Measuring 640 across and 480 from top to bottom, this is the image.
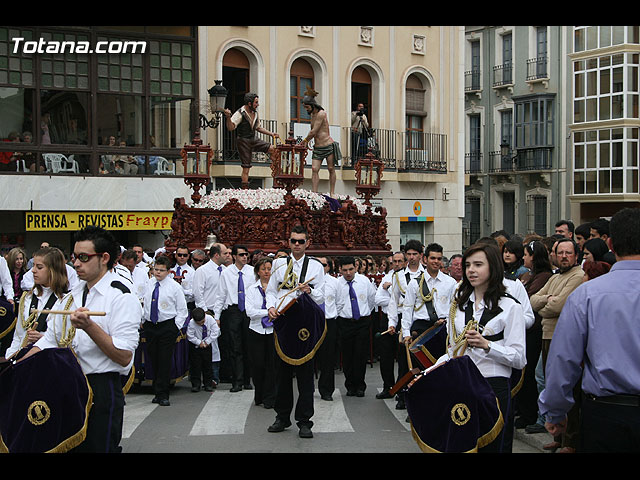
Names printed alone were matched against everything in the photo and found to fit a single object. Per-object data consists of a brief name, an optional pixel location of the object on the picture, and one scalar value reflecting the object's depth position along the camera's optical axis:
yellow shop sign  23.77
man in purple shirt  4.64
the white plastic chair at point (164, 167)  25.23
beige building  27.36
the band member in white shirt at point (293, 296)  9.38
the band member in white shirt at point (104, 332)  5.74
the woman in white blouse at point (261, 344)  10.91
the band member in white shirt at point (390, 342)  11.34
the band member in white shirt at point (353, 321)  12.10
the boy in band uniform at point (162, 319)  11.42
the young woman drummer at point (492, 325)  5.92
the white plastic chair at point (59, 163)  23.86
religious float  17.45
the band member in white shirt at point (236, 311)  12.51
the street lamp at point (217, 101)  20.47
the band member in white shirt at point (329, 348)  11.64
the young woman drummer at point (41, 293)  6.71
